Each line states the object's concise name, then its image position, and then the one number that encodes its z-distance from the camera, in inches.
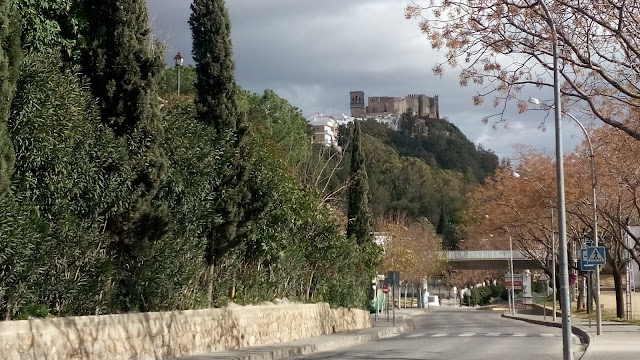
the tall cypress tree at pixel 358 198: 1744.6
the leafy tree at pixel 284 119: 2329.8
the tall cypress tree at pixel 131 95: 666.2
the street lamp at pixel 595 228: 1172.5
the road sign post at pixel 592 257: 1002.2
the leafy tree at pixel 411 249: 2933.1
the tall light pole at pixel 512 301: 2606.3
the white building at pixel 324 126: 6200.8
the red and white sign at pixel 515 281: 2410.2
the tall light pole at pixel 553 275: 1895.9
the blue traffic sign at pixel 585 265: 1015.6
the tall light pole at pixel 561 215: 652.7
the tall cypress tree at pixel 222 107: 869.8
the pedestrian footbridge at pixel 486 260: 3577.8
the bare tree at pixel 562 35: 669.9
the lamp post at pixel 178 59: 1556.3
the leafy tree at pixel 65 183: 540.4
